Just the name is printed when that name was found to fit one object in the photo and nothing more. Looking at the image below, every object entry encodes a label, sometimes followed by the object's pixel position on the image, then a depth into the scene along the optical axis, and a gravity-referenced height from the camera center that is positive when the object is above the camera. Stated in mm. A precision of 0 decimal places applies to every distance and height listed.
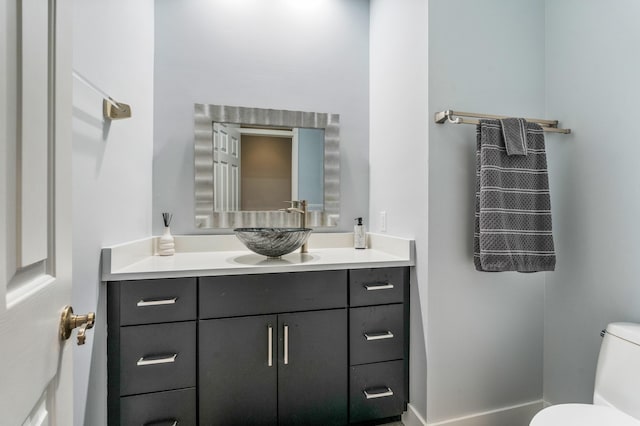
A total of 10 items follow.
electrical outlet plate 1960 -54
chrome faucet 2033 +18
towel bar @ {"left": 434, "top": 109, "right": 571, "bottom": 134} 1477 +441
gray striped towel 1462 +31
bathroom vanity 1349 -565
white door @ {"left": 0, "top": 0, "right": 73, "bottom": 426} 452 +2
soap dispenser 2049 -150
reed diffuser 1794 -168
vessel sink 1549 -139
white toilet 1116 -652
